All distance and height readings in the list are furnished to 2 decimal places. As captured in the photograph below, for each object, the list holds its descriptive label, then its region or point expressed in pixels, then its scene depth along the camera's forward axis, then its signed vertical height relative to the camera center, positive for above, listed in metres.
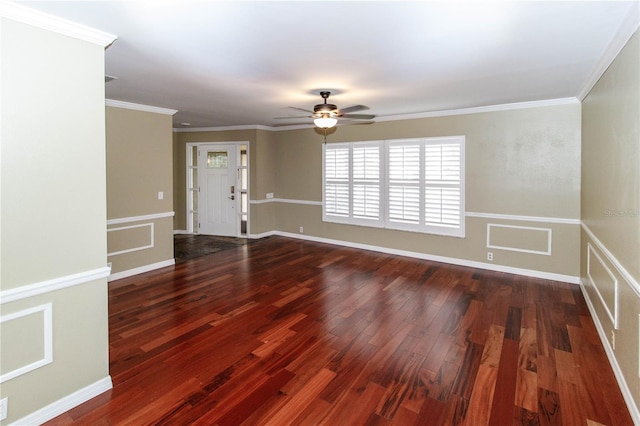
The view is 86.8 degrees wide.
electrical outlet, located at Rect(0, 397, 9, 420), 1.87 -1.12
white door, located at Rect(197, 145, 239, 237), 7.45 +0.33
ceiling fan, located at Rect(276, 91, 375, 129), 3.91 +1.04
